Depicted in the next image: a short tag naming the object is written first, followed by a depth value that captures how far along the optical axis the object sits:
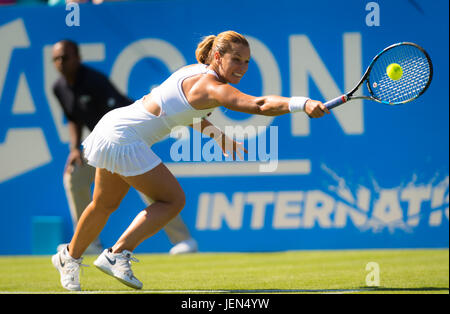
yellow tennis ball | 8.18
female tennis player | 7.70
